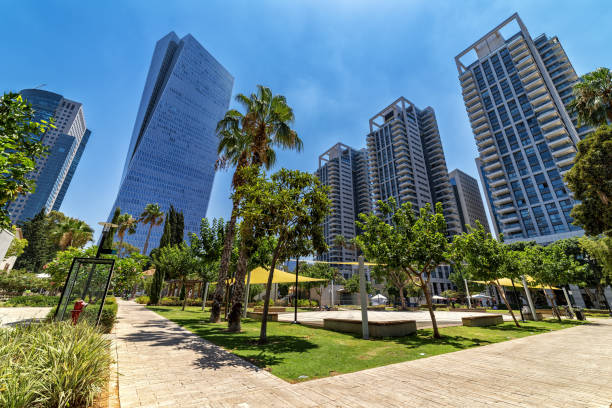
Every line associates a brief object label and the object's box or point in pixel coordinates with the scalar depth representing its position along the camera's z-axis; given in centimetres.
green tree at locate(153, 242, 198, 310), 2544
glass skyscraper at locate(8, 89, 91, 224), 13786
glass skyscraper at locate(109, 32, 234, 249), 11450
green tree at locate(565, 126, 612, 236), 1725
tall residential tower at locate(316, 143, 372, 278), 11069
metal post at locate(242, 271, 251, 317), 1627
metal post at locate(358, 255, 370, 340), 1035
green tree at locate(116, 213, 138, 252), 4583
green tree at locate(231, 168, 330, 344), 947
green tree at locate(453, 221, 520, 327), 1421
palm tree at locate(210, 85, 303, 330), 1400
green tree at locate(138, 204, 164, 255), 4909
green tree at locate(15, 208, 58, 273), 4677
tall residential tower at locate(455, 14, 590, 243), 6175
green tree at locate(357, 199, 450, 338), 1071
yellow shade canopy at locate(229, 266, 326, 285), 1791
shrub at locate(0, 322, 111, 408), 286
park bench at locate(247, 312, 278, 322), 1653
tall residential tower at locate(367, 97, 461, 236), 9281
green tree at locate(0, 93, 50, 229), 449
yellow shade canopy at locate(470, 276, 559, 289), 2145
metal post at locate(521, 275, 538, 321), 1897
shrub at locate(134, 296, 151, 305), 3325
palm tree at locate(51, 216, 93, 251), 3703
